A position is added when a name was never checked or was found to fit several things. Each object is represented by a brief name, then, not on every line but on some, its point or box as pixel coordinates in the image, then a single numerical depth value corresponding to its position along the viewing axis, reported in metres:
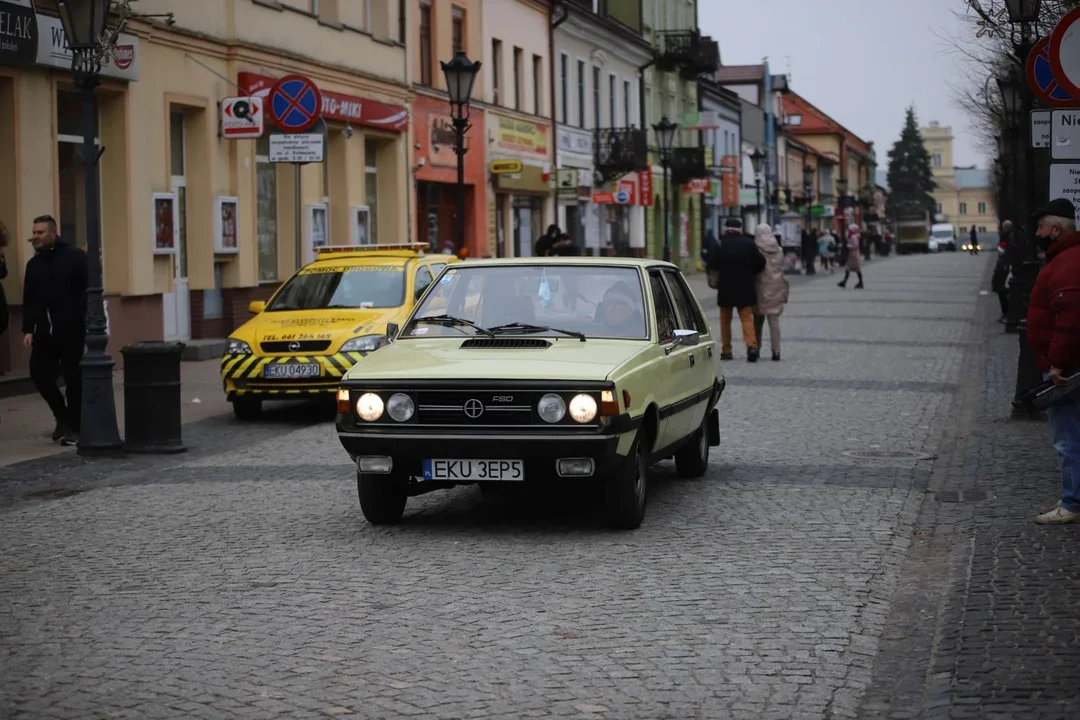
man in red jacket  8.80
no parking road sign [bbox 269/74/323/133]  21.67
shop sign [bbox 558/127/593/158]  47.59
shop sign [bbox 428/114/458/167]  35.88
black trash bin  13.42
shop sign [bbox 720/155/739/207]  74.38
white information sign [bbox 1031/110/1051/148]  13.06
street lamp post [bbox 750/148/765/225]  61.88
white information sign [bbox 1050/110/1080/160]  11.16
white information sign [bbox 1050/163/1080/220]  11.47
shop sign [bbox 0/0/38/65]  18.67
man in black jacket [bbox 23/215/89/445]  14.00
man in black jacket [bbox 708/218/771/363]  21.41
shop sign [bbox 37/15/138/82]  19.84
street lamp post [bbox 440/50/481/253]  24.23
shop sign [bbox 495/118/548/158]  41.41
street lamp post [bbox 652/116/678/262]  45.16
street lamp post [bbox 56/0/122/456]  13.28
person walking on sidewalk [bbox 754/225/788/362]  21.84
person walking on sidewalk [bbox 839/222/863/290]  49.84
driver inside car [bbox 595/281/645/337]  9.99
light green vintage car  8.88
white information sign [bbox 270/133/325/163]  21.62
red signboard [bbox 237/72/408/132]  26.16
